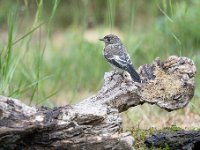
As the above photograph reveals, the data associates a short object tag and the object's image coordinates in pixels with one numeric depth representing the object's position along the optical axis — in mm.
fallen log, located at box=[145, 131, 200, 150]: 8891
